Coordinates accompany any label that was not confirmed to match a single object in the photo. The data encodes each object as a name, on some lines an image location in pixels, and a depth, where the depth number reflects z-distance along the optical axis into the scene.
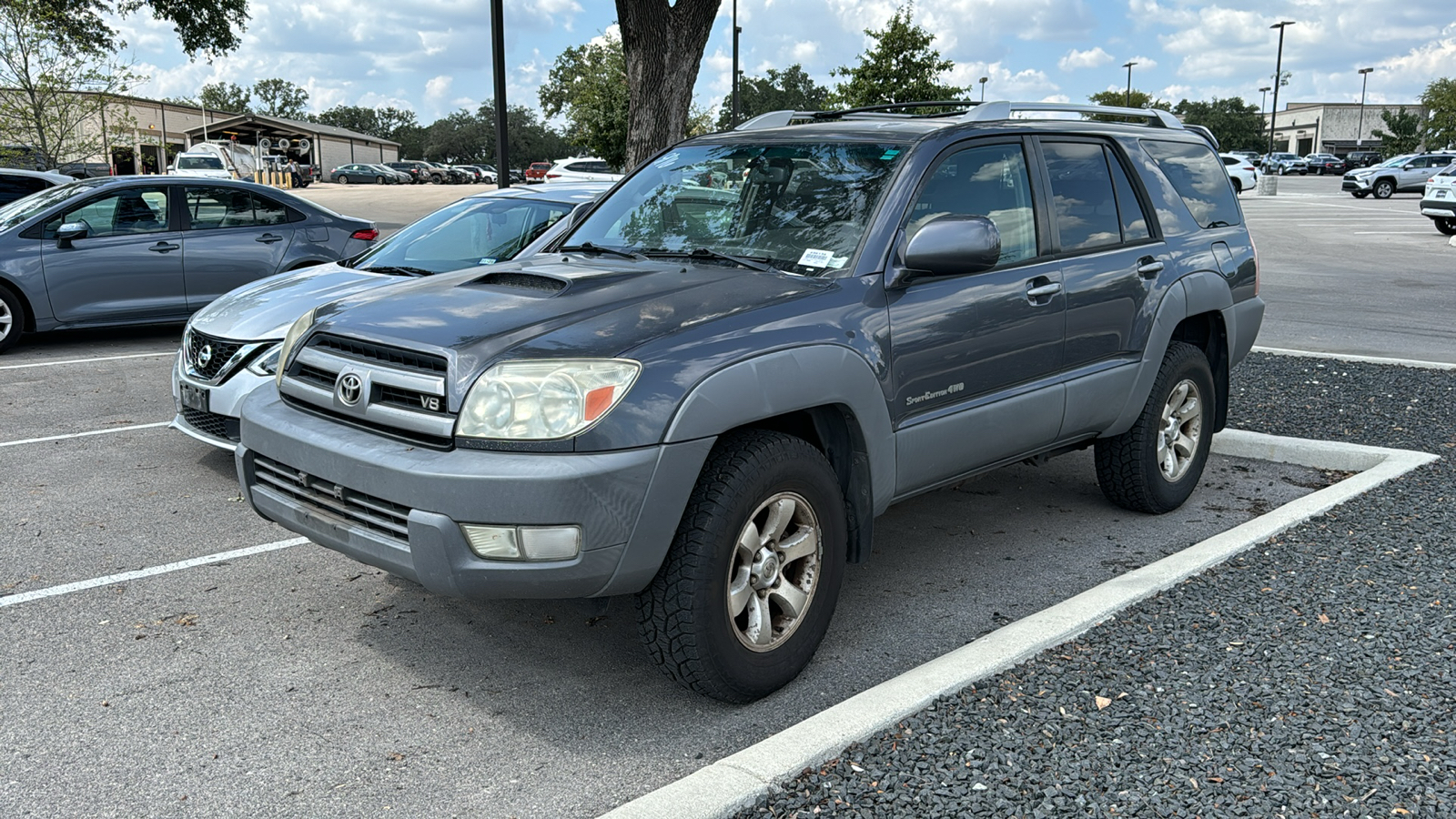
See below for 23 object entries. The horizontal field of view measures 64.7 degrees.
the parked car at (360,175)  66.75
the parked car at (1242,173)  37.16
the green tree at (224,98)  126.25
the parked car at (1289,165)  75.09
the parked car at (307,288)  5.91
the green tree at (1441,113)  73.00
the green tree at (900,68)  36.91
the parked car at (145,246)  10.09
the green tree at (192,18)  19.20
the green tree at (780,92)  119.69
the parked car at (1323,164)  77.50
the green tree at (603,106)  39.59
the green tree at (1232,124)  110.44
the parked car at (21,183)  13.33
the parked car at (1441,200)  24.94
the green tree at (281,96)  133.25
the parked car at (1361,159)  71.06
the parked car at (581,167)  33.97
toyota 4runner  3.20
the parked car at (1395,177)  45.53
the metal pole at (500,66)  13.23
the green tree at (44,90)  21.28
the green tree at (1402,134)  79.56
